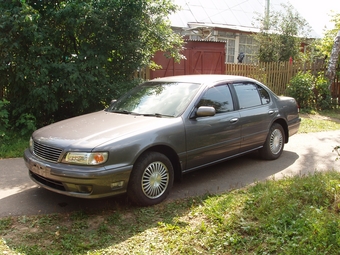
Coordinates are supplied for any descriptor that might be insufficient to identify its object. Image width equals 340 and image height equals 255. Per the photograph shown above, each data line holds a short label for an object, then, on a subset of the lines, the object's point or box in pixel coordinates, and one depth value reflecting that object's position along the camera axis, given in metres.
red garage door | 12.49
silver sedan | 4.20
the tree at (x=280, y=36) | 16.75
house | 18.25
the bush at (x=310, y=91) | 13.34
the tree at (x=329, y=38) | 15.34
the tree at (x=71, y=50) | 7.85
